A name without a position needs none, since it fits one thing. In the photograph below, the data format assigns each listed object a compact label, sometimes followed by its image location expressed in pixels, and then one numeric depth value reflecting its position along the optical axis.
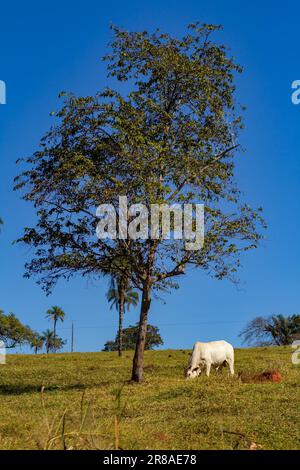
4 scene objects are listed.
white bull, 29.65
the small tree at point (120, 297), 55.53
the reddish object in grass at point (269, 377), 26.89
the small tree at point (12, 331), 83.54
